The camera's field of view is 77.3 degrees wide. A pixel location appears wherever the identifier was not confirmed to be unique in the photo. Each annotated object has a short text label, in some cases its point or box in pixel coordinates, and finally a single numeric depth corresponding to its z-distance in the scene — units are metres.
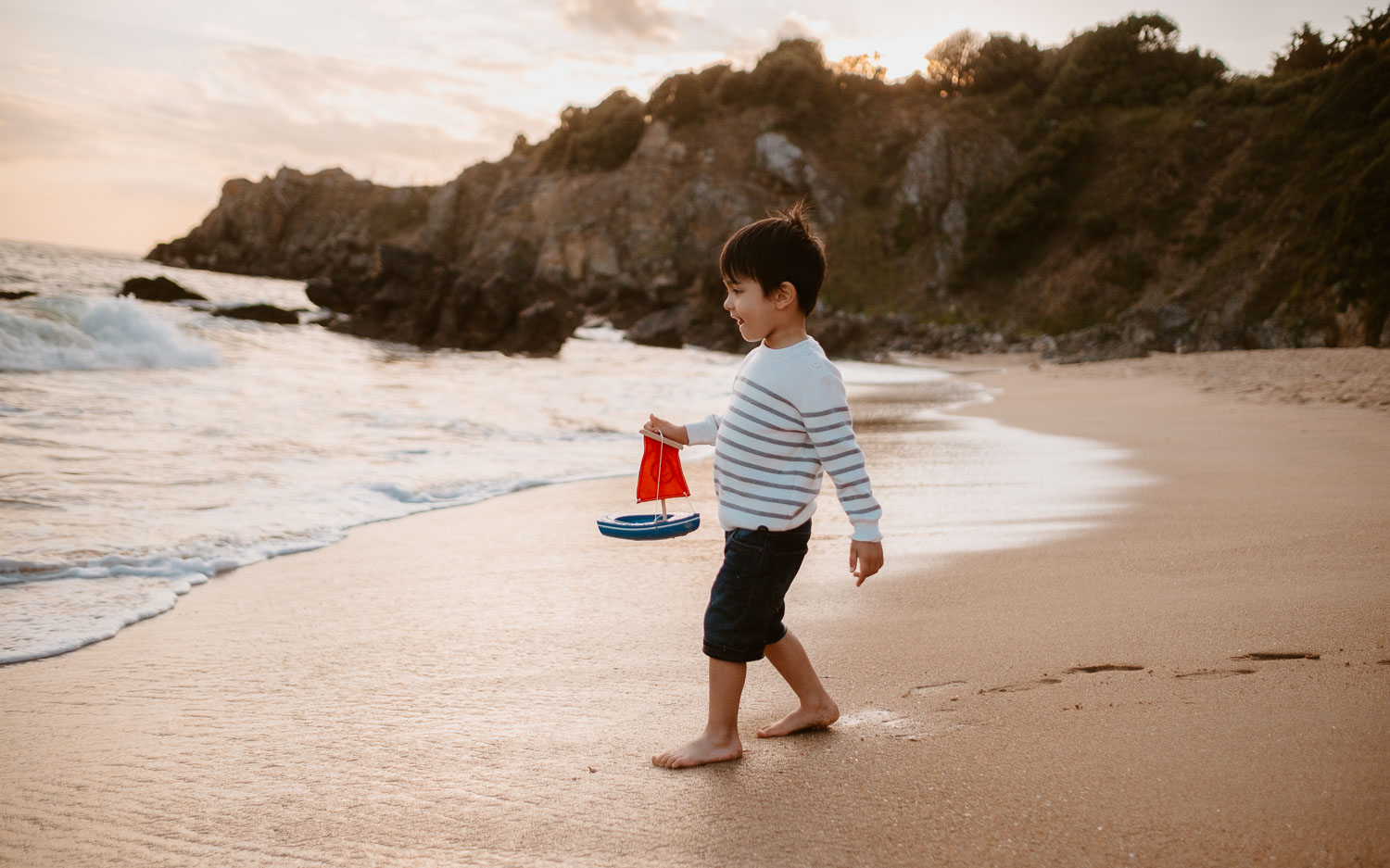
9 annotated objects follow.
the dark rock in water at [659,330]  27.53
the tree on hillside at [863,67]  50.81
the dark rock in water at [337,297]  27.06
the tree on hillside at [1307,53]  33.38
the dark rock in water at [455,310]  23.45
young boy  1.96
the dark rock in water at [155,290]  25.58
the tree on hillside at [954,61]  46.47
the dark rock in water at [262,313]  22.17
